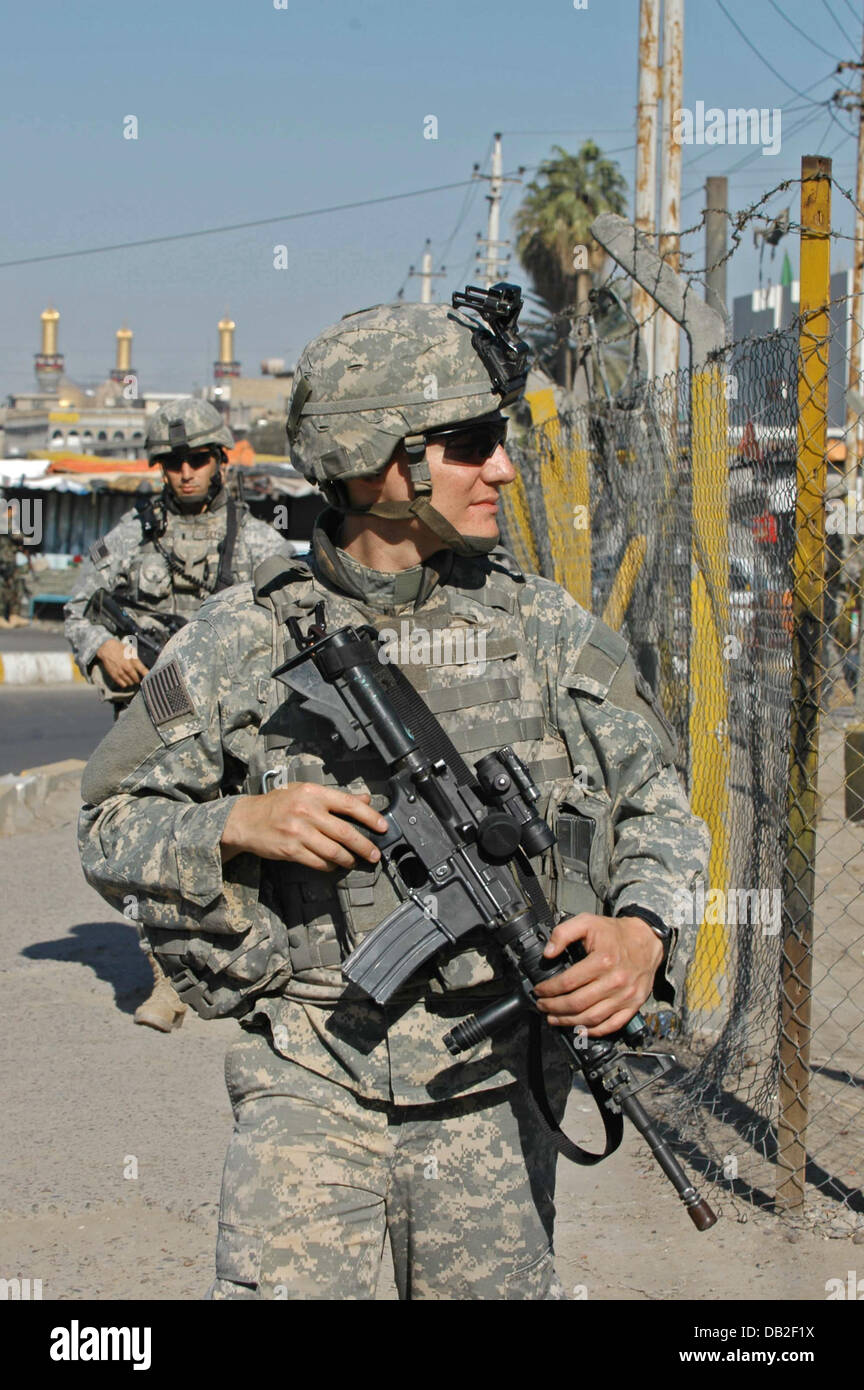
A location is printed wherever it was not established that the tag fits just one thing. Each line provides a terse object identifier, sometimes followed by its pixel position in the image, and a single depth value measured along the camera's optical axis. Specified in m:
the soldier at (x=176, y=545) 5.71
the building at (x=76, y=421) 47.38
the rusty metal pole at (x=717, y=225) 8.89
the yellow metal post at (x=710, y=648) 4.25
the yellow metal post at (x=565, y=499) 5.78
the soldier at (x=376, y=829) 2.14
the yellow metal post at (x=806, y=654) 3.42
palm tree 35.28
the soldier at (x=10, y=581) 25.25
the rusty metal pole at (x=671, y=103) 12.46
